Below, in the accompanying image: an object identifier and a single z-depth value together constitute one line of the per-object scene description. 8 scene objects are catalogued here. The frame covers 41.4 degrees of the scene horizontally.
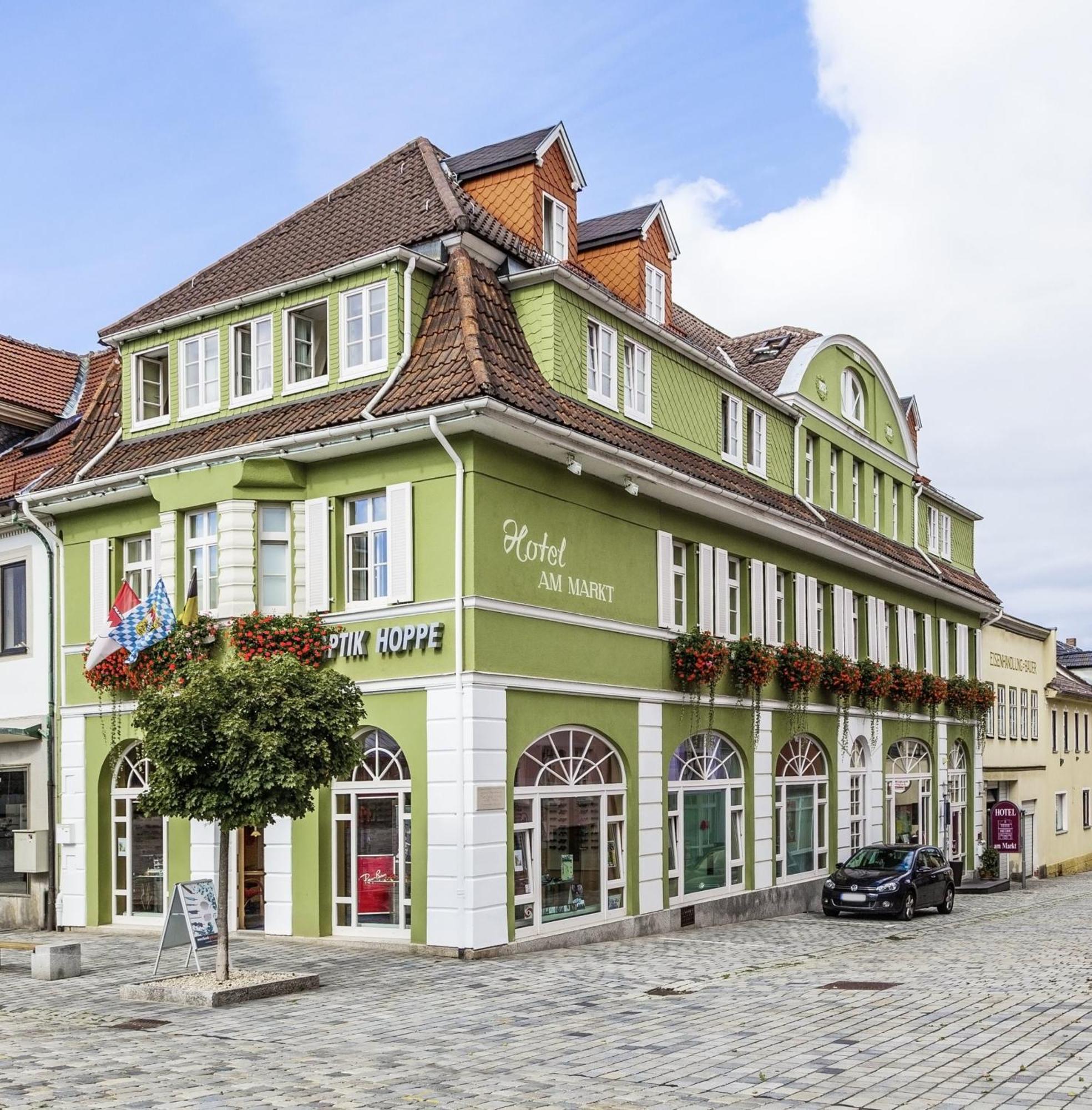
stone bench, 16.84
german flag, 20.41
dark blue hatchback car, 26.03
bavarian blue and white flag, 20.06
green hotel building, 18.84
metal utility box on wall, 23.14
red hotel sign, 39.69
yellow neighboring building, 43.50
